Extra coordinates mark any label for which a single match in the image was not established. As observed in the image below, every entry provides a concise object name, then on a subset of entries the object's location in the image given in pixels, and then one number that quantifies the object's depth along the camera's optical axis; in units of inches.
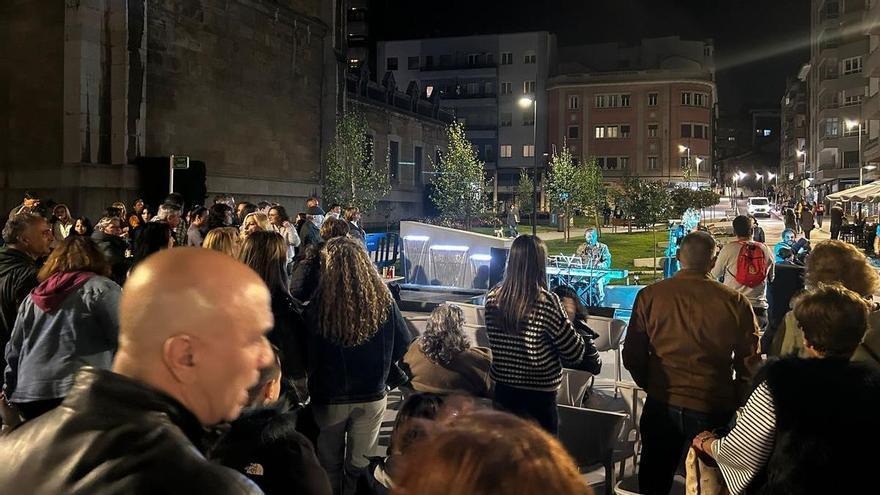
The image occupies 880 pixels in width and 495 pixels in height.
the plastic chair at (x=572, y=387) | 239.8
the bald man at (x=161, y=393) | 56.2
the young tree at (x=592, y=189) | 1427.2
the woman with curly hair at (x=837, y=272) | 163.6
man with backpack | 306.5
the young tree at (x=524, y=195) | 2273.0
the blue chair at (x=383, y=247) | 652.1
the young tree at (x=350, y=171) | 1439.5
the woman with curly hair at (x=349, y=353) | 167.2
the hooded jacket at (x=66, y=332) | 171.0
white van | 1954.6
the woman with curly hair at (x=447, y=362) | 196.9
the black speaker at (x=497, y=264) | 468.4
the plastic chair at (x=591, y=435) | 184.5
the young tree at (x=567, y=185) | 1389.0
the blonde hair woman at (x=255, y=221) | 291.4
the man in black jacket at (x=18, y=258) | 203.0
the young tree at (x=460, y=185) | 1669.5
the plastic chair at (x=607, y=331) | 290.4
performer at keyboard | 499.5
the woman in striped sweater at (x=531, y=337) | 170.7
